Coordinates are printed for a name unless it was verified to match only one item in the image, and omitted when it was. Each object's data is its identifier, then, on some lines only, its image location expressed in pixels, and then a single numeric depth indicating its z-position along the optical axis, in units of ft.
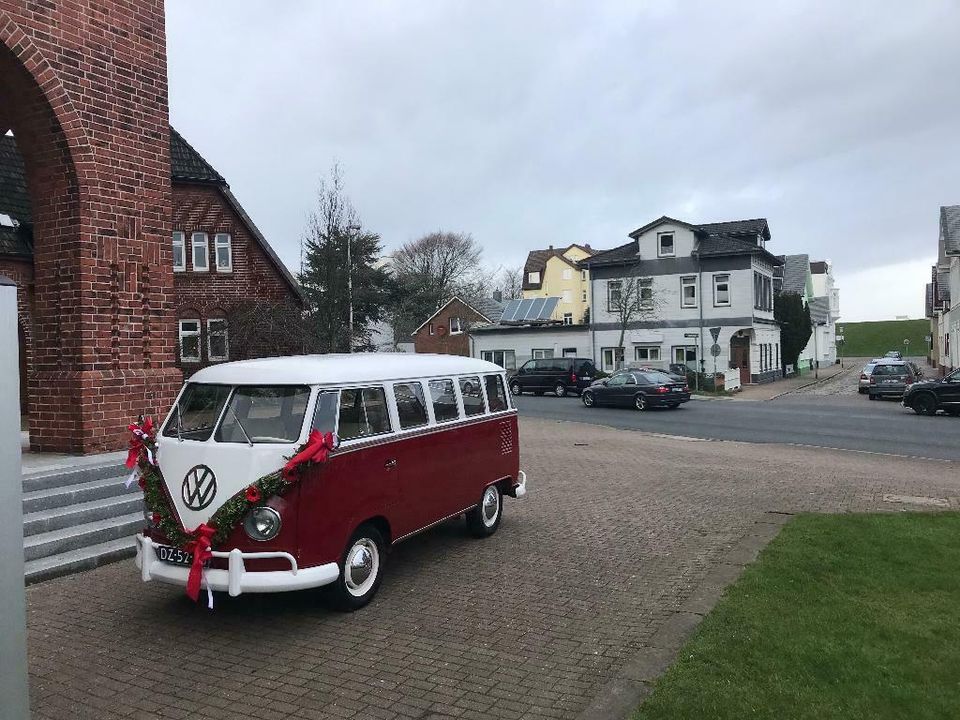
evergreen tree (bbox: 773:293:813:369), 165.17
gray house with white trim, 140.15
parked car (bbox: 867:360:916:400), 104.06
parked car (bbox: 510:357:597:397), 116.78
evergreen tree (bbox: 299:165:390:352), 68.69
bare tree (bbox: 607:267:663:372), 144.25
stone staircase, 24.00
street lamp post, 71.82
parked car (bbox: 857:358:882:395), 113.70
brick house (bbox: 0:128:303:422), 81.00
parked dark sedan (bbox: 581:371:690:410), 91.04
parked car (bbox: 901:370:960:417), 79.66
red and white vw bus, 18.66
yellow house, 232.32
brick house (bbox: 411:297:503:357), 185.37
